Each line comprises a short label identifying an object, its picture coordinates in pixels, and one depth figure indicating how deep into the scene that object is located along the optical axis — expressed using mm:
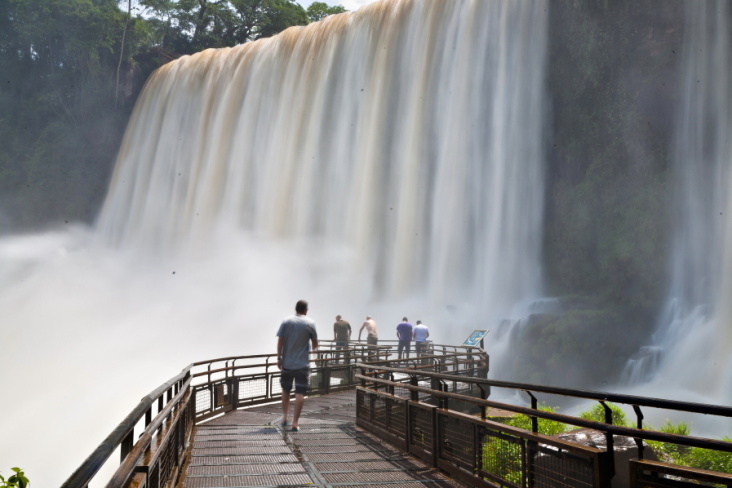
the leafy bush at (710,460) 11125
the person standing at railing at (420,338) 18781
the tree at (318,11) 59312
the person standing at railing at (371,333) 18616
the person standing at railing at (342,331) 18672
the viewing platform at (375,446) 3504
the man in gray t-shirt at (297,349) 8625
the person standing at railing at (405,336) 18453
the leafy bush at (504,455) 5340
